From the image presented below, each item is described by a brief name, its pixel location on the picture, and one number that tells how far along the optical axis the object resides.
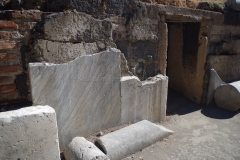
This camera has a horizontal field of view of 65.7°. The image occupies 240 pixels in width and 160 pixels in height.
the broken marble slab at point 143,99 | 2.71
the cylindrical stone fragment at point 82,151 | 1.86
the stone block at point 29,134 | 1.58
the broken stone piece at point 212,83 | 4.02
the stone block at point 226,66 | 4.11
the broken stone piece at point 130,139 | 2.15
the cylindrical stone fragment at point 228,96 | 3.73
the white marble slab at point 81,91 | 1.97
